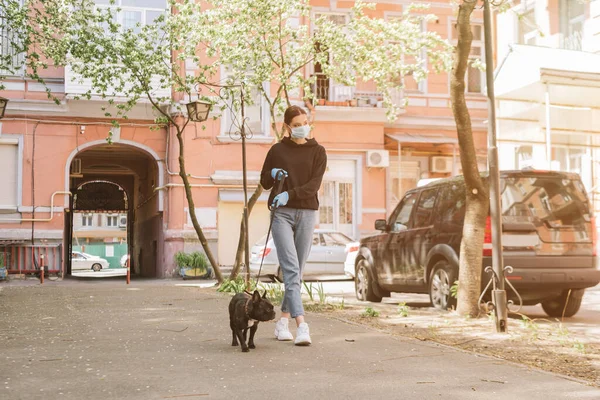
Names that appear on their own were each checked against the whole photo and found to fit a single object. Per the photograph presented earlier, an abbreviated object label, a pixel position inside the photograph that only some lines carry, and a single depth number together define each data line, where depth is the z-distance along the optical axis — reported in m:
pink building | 23.45
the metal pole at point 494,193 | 8.09
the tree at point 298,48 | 16.58
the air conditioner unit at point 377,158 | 25.78
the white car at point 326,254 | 21.45
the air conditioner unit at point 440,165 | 27.23
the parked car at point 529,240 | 10.07
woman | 6.97
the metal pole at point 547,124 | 16.33
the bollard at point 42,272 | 21.05
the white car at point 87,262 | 49.75
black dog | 6.52
